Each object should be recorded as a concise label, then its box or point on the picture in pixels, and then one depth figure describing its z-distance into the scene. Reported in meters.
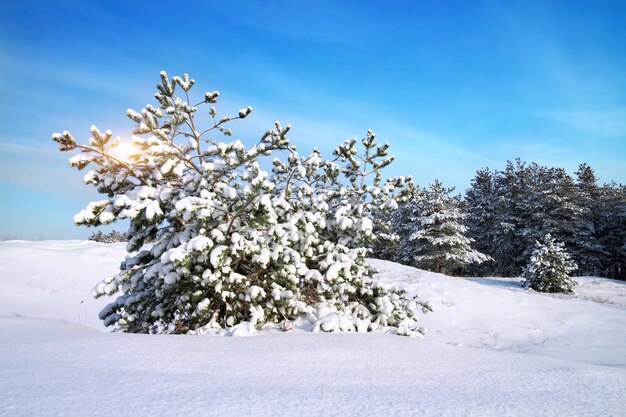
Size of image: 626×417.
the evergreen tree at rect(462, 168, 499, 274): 36.28
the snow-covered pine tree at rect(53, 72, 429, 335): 4.38
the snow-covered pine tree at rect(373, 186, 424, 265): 30.18
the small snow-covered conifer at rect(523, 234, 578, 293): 17.75
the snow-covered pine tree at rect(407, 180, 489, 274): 27.16
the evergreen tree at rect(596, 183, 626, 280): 33.50
